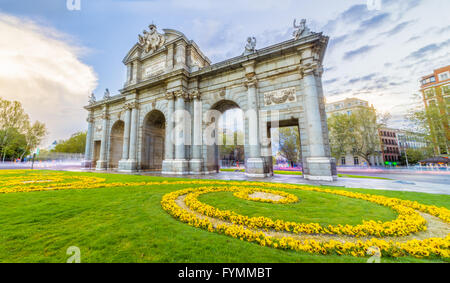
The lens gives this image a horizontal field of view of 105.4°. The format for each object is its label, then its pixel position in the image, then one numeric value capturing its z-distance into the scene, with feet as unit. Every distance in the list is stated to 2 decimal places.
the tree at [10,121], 110.93
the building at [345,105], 169.71
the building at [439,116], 89.35
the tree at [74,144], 186.43
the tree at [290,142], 122.62
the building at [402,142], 184.40
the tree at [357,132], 113.19
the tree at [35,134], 126.41
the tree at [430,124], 90.07
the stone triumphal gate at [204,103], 40.31
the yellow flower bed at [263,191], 18.88
